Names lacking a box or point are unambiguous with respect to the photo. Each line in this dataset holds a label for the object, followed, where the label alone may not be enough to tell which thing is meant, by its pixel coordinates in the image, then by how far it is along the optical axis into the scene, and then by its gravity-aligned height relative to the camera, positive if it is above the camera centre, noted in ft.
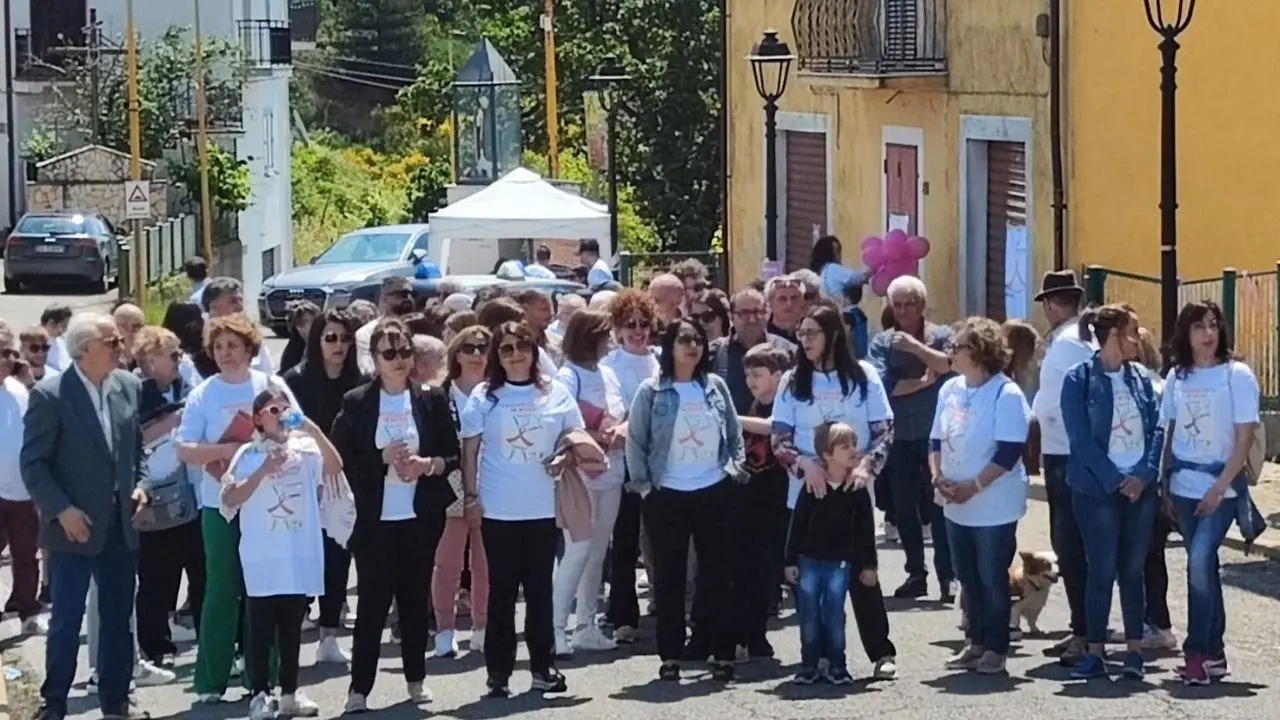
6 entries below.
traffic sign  126.82 +0.16
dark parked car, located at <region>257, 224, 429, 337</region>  116.06 -3.31
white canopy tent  104.12 -0.85
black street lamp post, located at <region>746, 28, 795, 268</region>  79.97 +3.58
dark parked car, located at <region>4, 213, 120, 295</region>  144.15 -2.88
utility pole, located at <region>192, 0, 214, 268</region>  169.58 +2.79
